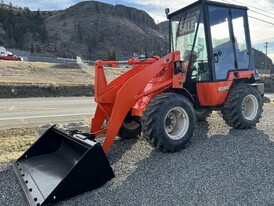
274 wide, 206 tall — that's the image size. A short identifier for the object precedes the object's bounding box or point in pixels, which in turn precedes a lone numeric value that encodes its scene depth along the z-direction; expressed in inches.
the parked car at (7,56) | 1009.4
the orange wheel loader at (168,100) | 111.5
